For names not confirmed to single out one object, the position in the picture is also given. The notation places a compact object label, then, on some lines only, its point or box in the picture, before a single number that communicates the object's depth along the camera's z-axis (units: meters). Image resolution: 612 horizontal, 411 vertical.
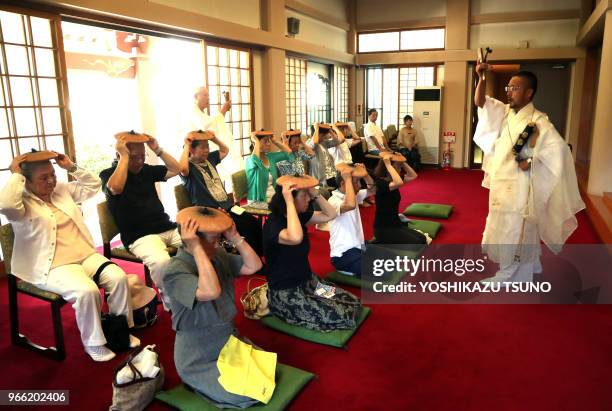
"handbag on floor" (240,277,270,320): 3.03
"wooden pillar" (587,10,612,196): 5.23
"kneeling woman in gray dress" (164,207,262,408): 1.93
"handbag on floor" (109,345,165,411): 2.12
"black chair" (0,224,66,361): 2.56
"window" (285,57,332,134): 7.97
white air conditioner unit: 9.31
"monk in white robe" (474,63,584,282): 3.20
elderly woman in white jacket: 2.56
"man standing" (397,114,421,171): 9.22
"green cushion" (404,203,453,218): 5.61
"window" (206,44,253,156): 6.01
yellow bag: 2.07
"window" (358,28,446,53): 9.40
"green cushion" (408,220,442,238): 4.86
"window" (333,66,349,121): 9.66
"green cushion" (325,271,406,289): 3.54
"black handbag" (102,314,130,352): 2.69
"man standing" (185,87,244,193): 5.09
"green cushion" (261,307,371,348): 2.74
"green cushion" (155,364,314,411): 2.12
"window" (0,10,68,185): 3.67
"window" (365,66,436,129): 9.86
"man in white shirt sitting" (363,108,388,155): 8.28
